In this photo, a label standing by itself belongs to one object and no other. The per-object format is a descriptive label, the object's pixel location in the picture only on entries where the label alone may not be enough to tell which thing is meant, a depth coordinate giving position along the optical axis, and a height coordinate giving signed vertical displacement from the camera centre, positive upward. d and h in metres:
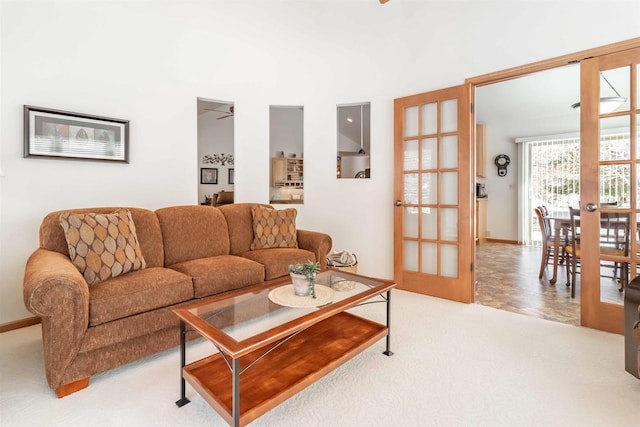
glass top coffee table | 1.31 -0.77
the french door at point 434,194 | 3.04 +0.14
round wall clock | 6.61 +0.96
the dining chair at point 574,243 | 3.08 -0.38
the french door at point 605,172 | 2.29 +0.27
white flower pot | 1.84 -0.45
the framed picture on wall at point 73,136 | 2.52 +0.63
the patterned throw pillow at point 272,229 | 3.14 -0.21
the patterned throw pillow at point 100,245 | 1.97 -0.24
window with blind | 6.00 +0.64
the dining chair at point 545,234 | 3.82 -0.32
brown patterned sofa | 1.57 -0.46
